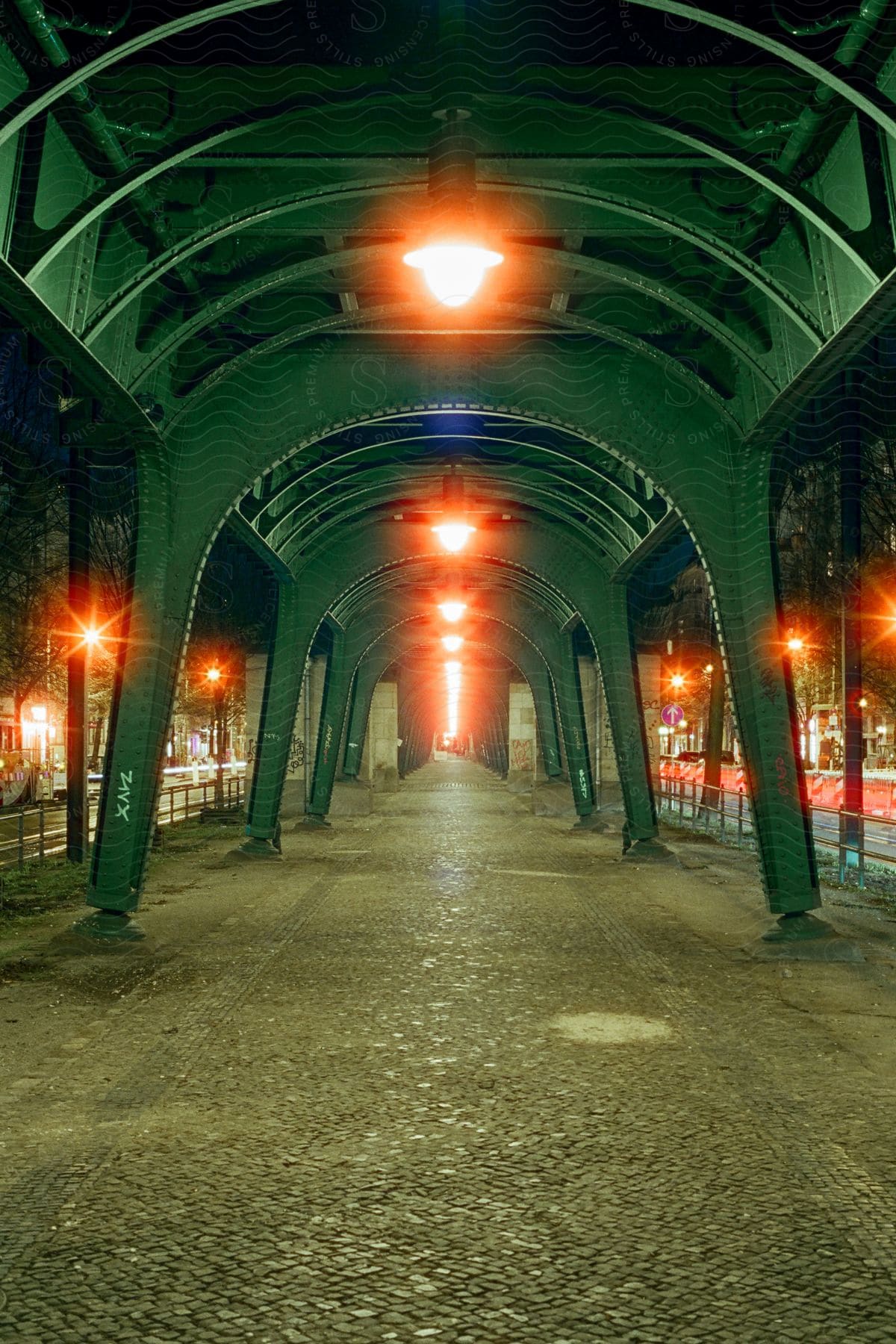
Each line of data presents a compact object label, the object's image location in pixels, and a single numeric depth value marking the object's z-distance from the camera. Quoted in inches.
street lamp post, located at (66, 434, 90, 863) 732.0
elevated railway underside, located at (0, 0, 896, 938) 281.7
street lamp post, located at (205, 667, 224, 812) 1210.6
